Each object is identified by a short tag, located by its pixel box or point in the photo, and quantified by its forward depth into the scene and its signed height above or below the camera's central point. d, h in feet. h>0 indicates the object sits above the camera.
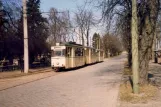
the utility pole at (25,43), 103.96 +5.13
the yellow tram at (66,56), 112.98 +0.96
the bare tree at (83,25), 263.78 +28.14
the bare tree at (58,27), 241.96 +23.58
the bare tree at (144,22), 50.72 +5.70
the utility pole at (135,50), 43.88 +1.05
